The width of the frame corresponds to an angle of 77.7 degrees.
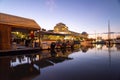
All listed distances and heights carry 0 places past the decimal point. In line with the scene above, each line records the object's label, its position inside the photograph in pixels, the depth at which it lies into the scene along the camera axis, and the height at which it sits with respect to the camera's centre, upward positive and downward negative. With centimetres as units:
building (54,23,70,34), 6747 +1153
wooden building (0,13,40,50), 1034 +211
